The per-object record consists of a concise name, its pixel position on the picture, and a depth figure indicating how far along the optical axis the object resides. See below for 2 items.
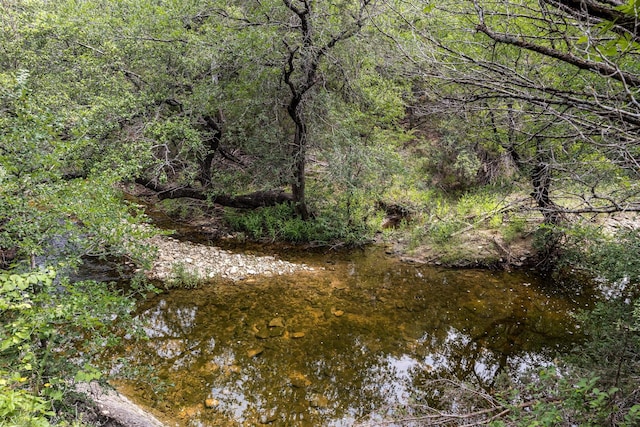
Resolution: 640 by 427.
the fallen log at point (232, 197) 10.69
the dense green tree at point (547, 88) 2.04
